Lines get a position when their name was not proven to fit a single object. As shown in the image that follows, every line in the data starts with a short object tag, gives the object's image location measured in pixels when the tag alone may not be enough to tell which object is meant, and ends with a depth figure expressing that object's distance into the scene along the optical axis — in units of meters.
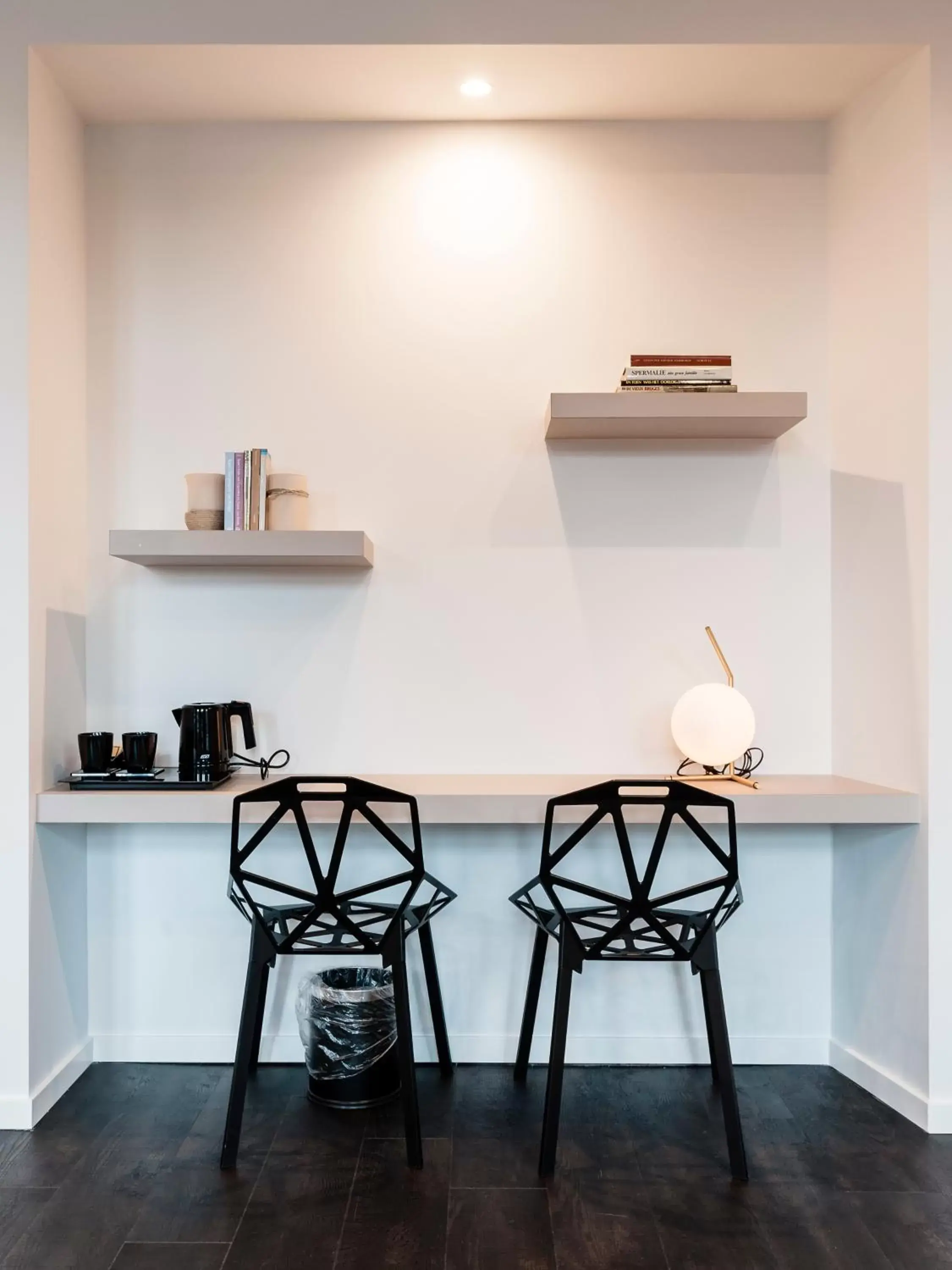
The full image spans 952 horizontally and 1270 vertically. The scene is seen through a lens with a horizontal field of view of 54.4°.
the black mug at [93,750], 2.41
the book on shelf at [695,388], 2.42
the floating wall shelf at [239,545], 2.38
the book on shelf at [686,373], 2.43
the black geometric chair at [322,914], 2.01
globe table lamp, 2.41
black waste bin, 2.34
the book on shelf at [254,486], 2.47
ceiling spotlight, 2.46
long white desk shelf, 2.27
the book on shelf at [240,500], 2.47
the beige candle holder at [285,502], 2.50
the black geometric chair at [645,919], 1.99
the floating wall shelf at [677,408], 2.38
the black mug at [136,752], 2.42
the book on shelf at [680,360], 2.44
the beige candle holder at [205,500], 2.48
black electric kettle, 2.41
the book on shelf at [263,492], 2.47
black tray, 2.36
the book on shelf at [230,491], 2.46
